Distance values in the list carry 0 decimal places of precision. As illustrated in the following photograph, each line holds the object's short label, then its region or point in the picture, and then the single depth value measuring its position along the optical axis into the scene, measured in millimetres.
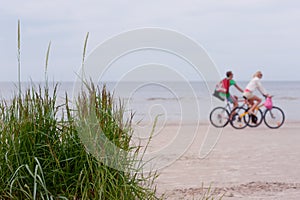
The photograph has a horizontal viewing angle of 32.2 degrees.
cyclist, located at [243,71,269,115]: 14352
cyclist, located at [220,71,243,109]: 14625
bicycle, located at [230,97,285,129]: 15077
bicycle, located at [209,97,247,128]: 15398
